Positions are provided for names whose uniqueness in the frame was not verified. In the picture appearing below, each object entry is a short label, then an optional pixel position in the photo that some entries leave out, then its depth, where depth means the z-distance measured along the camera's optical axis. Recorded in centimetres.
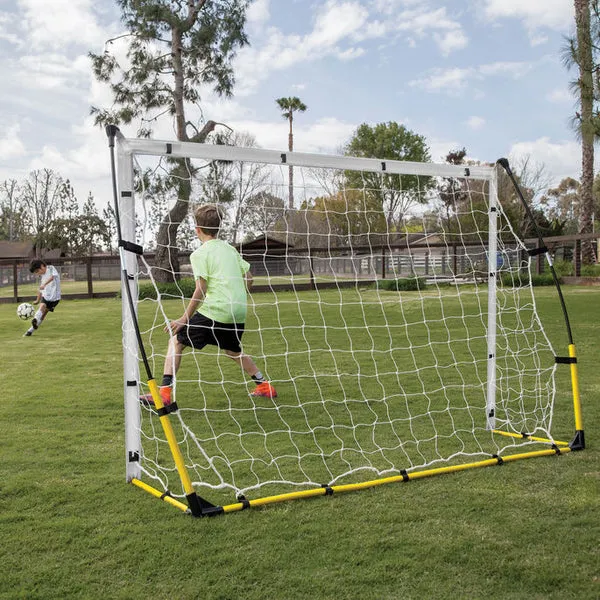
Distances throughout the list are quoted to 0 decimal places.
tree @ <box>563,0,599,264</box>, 1241
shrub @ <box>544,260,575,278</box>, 2095
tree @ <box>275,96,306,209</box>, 4309
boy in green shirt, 450
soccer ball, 1174
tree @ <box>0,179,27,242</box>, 6169
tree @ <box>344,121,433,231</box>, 4825
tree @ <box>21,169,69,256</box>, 5931
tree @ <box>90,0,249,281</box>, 2236
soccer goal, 344
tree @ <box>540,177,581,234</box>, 6394
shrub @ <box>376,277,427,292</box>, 1891
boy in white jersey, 1085
